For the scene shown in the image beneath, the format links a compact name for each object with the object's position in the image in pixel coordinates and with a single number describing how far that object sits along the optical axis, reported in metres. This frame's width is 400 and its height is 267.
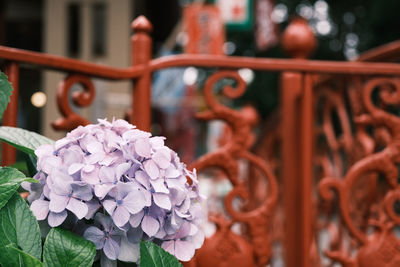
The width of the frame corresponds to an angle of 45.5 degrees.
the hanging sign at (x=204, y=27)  5.11
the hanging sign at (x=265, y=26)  8.17
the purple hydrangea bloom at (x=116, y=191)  0.99
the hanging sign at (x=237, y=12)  6.63
